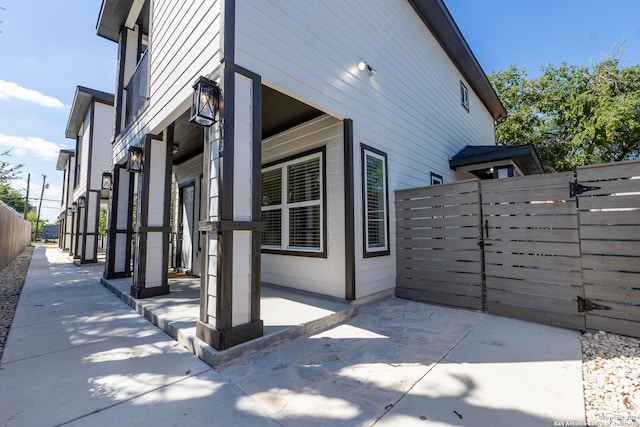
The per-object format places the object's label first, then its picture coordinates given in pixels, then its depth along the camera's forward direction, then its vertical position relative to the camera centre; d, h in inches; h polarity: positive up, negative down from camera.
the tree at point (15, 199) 930.1 +126.6
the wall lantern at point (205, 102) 98.2 +46.9
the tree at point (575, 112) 433.4 +206.5
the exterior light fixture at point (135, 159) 179.9 +48.3
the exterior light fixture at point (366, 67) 169.7 +102.4
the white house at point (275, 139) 102.3 +58.4
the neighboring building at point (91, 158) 371.2 +109.0
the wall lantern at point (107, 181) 249.3 +48.2
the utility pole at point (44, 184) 1247.5 +230.1
